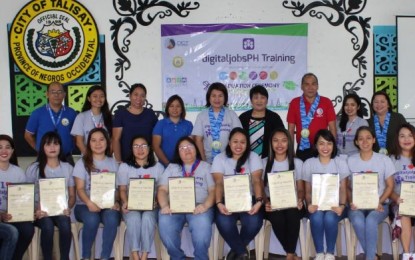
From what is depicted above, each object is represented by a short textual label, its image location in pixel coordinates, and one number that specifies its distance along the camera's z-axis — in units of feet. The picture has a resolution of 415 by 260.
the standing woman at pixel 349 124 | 15.30
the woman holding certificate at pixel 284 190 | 12.85
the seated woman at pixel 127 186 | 12.72
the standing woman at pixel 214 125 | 14.69
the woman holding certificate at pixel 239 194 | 12.83
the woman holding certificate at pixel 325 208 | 12.82
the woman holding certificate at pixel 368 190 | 12.72
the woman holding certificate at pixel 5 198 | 12.23
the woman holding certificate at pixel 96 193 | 12.87
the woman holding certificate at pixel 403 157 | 13.47
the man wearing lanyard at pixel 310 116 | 15.29
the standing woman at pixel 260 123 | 14.85
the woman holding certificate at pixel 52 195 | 12.70
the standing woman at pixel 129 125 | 14.97
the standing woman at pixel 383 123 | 15.35
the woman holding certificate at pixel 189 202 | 12.59
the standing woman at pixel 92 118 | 14.94
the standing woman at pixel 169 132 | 14.80
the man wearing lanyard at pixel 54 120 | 15.24
